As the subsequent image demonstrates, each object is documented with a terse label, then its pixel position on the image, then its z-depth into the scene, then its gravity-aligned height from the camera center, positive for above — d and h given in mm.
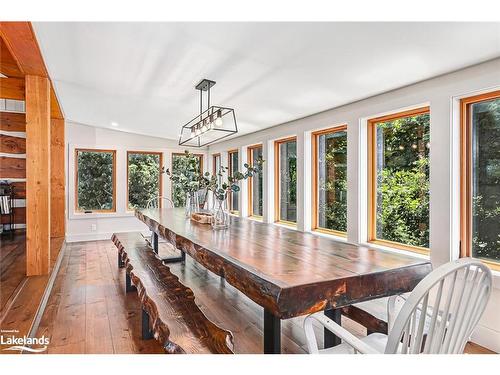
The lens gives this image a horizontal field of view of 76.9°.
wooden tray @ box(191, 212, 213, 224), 2990 -291
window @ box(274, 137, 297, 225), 4621 +114
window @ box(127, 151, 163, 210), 6562 +226
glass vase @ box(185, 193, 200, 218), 3492 -181
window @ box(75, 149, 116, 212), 6160 +154
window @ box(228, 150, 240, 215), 6264 +357
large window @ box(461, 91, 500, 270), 2348 +73
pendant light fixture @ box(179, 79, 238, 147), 3047 +703
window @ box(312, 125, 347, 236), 3752 +93
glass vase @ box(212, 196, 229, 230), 2709 -238
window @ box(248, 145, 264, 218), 5484 -26
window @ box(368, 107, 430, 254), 2850 +76
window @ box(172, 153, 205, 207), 6902 +411
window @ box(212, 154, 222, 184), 7027 +555
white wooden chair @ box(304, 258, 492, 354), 1030 -457
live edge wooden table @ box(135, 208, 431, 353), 1301 -393
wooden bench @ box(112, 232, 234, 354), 1438 -687
